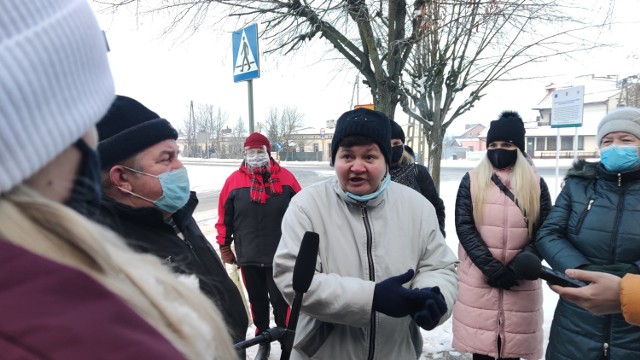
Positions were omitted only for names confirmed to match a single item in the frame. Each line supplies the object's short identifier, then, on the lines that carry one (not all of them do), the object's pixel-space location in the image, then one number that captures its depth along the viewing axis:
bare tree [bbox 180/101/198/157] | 66.12
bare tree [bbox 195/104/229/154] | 73.36
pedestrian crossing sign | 4.21
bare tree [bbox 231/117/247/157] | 66.38
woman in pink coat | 3.24
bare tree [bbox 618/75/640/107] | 22.78
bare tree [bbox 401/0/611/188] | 5.61
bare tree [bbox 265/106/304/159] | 61.94
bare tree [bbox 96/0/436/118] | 5.09
